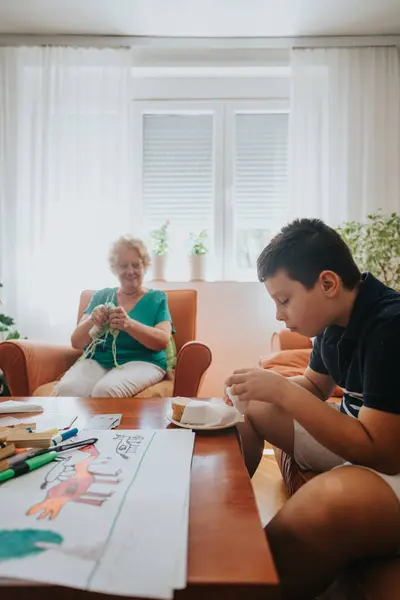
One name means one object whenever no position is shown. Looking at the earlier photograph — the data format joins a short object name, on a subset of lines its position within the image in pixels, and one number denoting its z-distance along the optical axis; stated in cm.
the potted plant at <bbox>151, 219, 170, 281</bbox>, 308
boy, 76
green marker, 80
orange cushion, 218
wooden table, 53
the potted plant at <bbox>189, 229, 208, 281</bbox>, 308
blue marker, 99
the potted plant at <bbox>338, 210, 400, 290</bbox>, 245
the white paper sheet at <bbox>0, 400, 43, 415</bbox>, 129
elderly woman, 197
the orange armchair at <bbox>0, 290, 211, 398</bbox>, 193
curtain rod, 301
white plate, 106
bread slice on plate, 112
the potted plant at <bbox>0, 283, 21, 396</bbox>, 251
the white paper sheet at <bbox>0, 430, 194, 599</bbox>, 54
